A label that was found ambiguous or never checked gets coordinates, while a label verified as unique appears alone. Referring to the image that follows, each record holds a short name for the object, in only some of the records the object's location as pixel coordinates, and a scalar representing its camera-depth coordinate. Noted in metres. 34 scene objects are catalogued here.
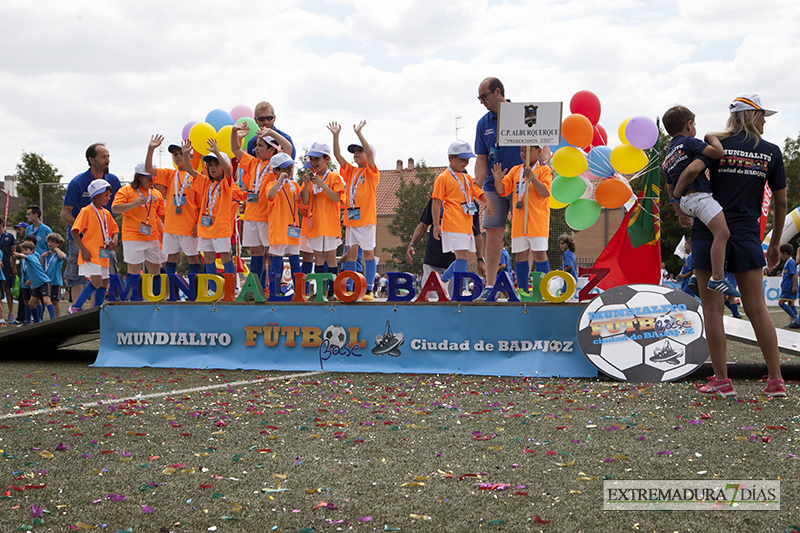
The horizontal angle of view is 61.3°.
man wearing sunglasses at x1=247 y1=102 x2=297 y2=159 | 8.55
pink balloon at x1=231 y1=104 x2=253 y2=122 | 10.12
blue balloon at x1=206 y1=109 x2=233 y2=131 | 9.28
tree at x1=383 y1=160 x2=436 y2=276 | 23.84
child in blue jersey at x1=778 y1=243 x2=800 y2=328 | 12.46
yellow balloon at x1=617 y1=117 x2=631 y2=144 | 7.63
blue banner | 5.83
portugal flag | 6.12
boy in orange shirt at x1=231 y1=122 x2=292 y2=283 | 7.86
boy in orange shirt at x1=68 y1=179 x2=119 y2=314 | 8.14
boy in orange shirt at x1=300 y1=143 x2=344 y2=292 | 7.89
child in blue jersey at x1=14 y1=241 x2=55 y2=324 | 11.26
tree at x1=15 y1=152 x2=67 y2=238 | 31.86
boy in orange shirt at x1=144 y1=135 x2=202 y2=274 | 8.12
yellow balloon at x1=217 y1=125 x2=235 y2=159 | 8.48
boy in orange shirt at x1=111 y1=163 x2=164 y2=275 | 8.21
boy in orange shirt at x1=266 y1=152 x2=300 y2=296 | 7.55
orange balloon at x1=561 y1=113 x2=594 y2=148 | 7.36
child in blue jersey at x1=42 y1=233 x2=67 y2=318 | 12.26
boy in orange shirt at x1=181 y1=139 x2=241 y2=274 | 7.81
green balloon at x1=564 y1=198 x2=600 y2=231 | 7.62
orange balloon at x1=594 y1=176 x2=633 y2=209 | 7.00
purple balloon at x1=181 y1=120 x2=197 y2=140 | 9.23
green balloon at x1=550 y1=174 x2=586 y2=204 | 7.33
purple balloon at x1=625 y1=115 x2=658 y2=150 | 6.81
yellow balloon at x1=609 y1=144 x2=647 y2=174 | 6.88
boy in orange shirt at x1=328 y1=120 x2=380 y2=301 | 8.15
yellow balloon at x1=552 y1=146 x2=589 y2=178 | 7.07
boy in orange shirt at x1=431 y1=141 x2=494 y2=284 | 7.55
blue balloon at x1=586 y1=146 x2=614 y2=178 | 7.26
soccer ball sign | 5.29
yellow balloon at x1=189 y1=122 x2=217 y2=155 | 8.25
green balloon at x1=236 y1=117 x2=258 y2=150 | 8.88
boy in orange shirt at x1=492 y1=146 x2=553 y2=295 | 7.09
